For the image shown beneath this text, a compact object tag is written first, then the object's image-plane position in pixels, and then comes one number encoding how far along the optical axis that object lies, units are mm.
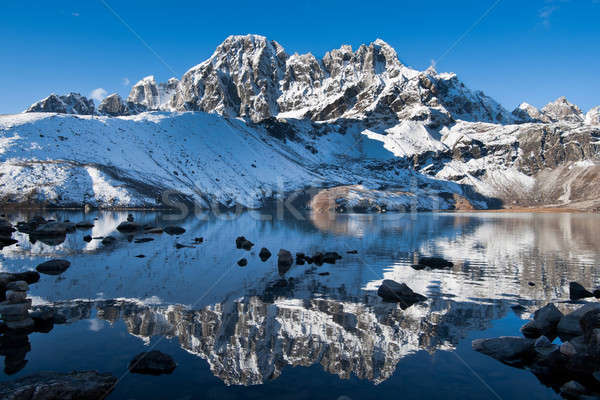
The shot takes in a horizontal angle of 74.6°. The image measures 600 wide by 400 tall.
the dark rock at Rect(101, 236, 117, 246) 52938
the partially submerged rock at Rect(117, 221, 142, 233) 71025
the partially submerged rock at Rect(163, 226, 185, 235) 69562
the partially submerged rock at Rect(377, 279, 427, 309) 27234
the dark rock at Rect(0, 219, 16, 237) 58619
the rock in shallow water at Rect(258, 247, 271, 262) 44388
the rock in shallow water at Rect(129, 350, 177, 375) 15773
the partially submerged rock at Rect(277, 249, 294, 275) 39531
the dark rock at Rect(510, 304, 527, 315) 25108
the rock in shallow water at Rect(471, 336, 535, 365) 17828
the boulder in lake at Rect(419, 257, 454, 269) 41378
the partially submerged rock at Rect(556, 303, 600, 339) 20005
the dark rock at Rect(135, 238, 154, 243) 56419
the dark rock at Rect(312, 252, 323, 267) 43200
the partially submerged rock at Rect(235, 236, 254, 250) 53938
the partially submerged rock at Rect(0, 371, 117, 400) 12824
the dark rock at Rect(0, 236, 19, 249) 49512
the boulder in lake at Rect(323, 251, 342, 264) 43931
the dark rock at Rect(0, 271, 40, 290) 25281
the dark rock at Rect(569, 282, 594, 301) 28375
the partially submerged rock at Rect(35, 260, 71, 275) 34094
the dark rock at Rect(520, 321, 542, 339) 21016
